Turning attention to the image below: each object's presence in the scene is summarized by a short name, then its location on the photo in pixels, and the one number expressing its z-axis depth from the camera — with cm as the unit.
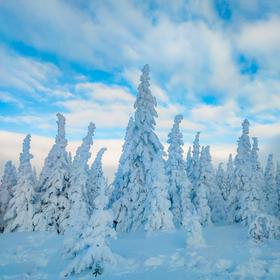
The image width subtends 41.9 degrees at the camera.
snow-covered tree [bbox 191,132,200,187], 5478
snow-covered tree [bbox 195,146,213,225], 5081
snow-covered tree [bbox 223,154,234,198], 8441
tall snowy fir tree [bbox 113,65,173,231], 3744
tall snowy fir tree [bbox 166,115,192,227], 4644
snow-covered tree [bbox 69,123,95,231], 4444
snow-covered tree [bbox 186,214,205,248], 2405
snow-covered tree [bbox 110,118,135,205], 3844
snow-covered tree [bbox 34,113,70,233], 4444
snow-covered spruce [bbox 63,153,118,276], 1958
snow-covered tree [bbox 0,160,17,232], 4859
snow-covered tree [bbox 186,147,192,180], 5697
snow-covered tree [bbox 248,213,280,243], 2422
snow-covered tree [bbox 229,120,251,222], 5241
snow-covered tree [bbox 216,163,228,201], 7893
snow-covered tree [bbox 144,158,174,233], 3434
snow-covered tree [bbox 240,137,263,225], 4471
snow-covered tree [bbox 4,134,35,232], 4356
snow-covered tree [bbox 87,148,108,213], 5436
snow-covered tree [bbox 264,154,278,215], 6406
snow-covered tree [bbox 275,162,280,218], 7319
